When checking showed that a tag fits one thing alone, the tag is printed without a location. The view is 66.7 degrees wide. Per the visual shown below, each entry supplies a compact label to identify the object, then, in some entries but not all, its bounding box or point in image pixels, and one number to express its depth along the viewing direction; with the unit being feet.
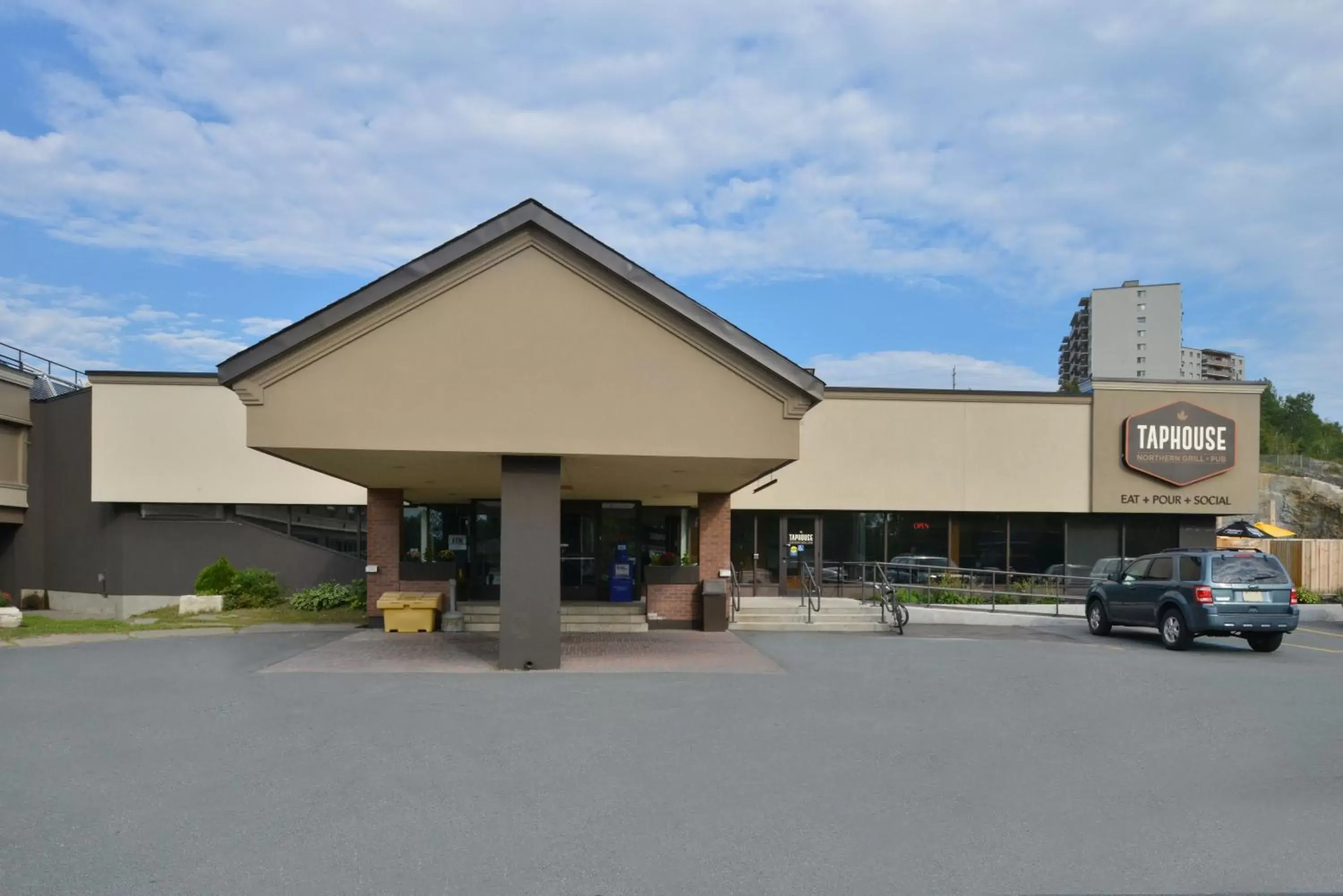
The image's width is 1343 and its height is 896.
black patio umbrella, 93.64
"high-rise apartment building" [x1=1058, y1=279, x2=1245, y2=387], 319.47
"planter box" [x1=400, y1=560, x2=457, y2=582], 67.41
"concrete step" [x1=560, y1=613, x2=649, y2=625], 64.44
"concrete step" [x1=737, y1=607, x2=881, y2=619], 71.36
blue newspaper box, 71.61
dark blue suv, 57.36
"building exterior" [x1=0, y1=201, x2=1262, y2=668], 45.06
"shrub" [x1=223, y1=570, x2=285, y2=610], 83.92
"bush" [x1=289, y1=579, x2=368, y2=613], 80.38
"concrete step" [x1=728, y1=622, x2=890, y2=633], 68.23
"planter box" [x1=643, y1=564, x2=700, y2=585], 66.85
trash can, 65.87
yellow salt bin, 63.46
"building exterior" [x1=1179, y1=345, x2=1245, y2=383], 517.14
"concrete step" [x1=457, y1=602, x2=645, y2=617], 64.59
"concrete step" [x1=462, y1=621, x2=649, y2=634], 64.08
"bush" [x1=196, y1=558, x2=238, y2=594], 83.66
